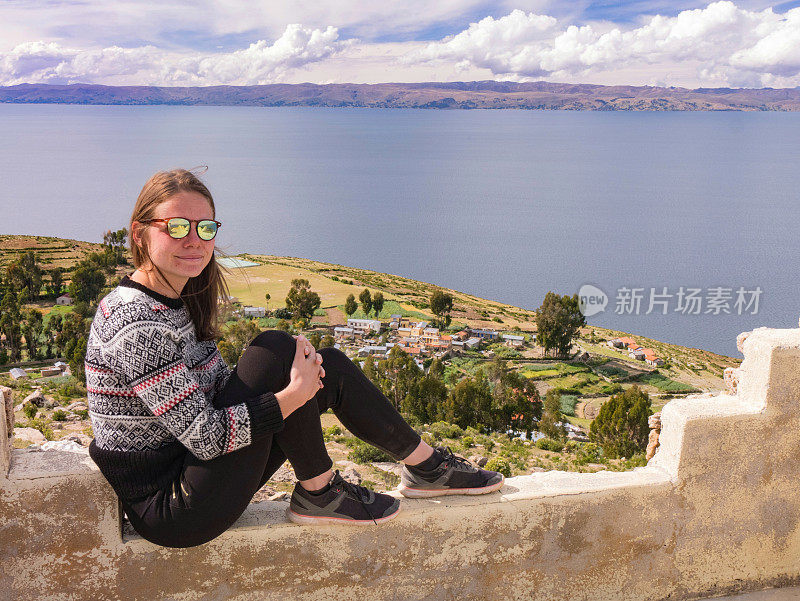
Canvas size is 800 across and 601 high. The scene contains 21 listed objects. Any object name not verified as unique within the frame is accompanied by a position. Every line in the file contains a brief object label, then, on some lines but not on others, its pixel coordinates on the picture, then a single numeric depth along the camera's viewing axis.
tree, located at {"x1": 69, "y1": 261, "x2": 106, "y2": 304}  47.56
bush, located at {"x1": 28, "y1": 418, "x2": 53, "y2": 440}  12.22
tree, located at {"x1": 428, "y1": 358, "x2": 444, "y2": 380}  34.82
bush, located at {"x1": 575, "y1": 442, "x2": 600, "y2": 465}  14.64
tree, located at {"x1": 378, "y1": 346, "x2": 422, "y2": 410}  31.68
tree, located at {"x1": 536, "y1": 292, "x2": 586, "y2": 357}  43.69
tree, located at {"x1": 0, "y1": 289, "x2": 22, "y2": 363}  37.06
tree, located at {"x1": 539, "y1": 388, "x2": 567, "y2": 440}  26.25
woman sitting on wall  2.07
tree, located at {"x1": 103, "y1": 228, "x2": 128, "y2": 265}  56.56
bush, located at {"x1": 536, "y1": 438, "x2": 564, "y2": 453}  16.81
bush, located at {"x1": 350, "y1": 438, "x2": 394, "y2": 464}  11.36
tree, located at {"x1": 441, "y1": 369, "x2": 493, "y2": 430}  27.64
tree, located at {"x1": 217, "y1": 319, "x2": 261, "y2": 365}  33.97
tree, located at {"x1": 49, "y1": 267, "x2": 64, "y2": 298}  50.12
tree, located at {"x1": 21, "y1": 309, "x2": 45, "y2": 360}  37.75
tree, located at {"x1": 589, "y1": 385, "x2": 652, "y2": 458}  23.38
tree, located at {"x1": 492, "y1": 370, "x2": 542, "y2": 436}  28.39
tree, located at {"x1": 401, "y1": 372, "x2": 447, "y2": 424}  28.86
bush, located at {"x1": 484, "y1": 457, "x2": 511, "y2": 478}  10.76
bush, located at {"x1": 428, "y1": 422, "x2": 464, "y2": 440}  17.72
